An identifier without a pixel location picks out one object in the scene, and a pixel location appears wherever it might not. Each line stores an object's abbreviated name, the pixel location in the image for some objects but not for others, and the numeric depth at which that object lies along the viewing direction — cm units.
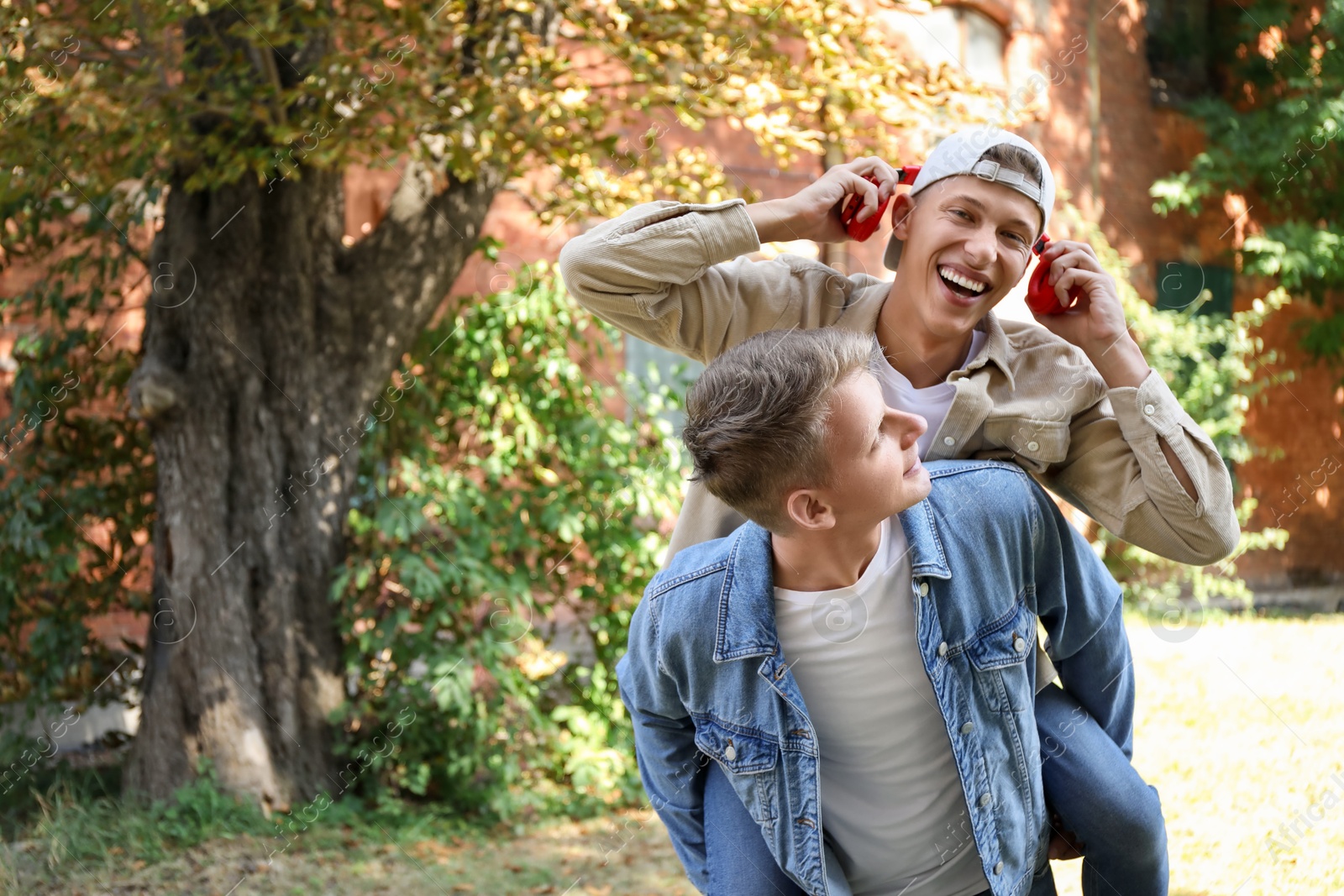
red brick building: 1212
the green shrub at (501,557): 585
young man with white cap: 234
